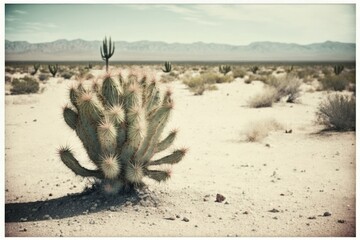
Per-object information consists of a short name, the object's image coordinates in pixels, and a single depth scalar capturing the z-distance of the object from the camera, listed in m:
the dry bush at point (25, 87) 18.59
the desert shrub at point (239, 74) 33.16
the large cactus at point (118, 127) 4.82
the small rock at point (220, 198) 5.44
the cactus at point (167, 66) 34.03
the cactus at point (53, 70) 31.11
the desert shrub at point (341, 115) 10.20
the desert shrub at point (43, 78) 27.78
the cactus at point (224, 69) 36.72
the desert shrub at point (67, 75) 30.54
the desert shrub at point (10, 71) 34.83
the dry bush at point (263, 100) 15.48
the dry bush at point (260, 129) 9.55
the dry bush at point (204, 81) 20.46
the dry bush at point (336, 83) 20.91
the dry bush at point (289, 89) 17.08
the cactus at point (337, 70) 30.32
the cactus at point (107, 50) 12.39
